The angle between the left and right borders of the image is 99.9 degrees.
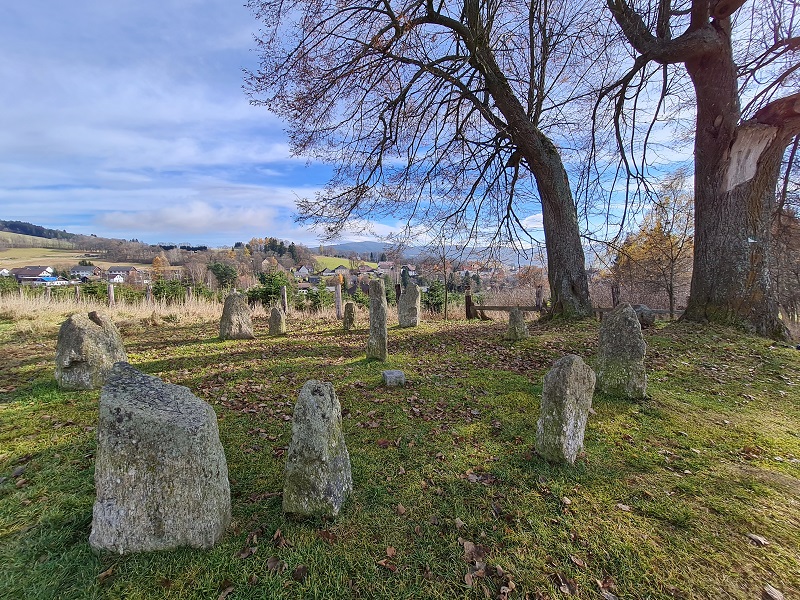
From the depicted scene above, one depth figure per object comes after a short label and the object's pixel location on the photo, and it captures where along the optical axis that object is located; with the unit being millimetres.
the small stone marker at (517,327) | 7816
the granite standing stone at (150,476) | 2109
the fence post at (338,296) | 14421
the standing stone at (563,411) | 3117
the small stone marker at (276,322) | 9812
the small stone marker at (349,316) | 10609
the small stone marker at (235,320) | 9109
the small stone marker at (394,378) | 5336
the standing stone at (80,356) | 5012
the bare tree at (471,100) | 7570
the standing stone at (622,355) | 4484
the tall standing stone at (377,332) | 6688
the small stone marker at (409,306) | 11070
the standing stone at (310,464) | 2463
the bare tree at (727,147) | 7082
